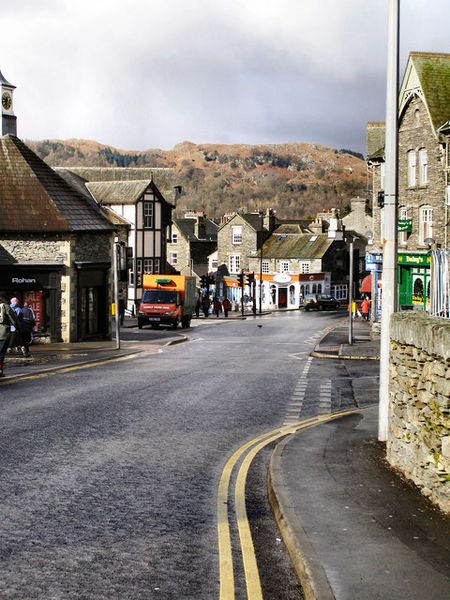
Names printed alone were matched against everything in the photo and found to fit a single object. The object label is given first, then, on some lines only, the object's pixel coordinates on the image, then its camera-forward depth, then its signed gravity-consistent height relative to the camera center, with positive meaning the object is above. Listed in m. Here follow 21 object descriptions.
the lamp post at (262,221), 89.86 +7.52
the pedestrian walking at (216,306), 63.50 -1.99
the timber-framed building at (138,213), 60.50 +5.73
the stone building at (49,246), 29.98 +1.53
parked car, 78.25 -2.26
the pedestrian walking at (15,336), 24.61 -1.80
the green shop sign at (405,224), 37.19 +2.88
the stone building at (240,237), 89.81 +5.51
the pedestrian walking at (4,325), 18.34 -1.03
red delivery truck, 44.29 -1.08
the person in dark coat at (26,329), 24.55 -1.48
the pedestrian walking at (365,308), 52.62 -1.86
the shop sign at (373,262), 41.59 +1.13
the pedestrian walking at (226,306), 64.64 -2.01
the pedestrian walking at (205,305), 63.62 -1.91
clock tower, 32.91 +7.73
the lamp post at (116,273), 27.48 +0.38
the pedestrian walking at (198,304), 65.16 -1.95
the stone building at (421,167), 36.47 +5.79
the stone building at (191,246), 94.75 +4.85
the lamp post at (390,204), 11.18 +1.19
